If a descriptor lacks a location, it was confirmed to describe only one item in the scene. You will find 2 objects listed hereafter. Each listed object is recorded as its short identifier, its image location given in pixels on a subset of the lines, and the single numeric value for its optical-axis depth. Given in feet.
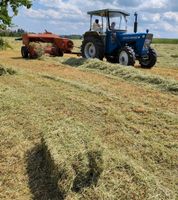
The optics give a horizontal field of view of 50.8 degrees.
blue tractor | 26.45
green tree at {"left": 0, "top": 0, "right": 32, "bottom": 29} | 20.82
